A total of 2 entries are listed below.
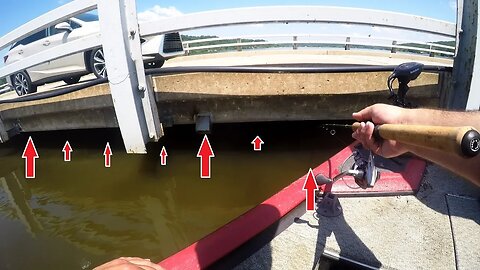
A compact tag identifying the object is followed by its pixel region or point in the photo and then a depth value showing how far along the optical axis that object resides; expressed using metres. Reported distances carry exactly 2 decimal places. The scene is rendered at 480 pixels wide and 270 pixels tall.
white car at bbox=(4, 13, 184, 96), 5.45
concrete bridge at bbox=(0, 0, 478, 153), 3.12
